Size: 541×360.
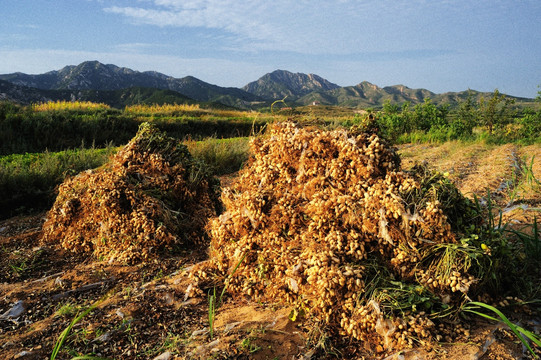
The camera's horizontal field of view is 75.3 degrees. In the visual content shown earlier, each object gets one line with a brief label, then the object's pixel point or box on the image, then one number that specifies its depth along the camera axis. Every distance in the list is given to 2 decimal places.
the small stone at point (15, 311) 2.92
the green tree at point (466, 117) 16.17
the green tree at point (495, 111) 17.22
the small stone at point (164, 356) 2.23
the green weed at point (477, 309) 1.84
